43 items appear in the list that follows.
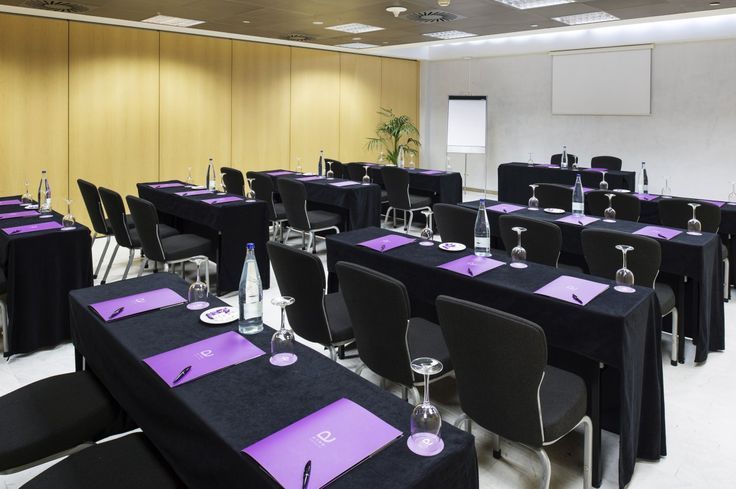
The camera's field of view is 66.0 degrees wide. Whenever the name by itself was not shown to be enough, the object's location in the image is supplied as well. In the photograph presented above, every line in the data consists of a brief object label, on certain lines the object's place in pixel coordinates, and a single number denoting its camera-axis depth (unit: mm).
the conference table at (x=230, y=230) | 5117
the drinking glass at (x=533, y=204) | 4982
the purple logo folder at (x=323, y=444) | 1302
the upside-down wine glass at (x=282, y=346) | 1876
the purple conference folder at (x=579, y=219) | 4426
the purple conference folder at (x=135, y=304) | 2242
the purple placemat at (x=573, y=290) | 2540
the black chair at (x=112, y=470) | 1675
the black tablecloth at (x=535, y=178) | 7266
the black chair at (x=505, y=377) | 1938
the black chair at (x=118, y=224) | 4953
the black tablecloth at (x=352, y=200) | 6496
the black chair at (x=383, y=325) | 2354
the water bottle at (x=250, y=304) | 2057
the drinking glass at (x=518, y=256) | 3146
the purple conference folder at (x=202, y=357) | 1780
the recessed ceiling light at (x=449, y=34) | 8945
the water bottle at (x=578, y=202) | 4801
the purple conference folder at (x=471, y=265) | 2963
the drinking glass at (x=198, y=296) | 2386
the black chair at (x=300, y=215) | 6133
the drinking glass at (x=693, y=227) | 4038
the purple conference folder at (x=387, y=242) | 3467
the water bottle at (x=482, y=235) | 3328
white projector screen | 9320
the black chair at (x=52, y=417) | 1876
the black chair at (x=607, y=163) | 8484
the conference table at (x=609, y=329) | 2373
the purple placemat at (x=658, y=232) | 3895
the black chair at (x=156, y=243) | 4680
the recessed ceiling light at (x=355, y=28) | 8281
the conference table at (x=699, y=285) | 3658
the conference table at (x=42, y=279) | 3764
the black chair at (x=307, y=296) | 2801
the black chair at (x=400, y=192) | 7465
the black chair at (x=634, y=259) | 3363
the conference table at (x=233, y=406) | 1350
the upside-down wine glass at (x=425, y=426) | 1394
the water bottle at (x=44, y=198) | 4641
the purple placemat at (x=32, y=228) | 3939
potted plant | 11609
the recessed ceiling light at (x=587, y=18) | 7570
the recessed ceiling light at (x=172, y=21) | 7647
